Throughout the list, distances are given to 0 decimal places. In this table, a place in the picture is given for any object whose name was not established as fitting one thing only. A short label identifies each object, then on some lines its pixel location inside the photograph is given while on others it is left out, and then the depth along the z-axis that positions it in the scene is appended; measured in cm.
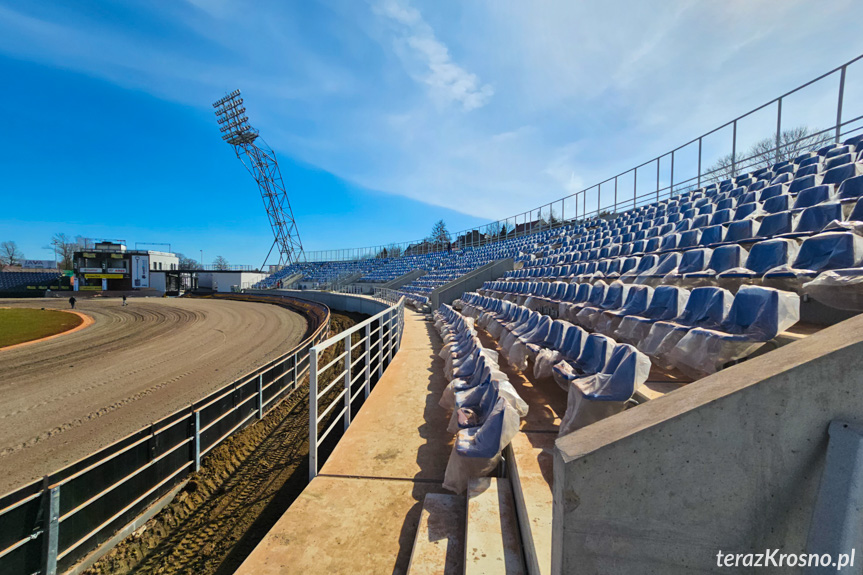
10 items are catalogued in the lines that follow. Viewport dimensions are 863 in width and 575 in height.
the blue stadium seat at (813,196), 580
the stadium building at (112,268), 4216
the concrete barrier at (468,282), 1636
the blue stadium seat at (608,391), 263
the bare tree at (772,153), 1052
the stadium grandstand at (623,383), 152
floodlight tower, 4641
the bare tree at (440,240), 3494
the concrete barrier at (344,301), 1914
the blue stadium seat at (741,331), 282
